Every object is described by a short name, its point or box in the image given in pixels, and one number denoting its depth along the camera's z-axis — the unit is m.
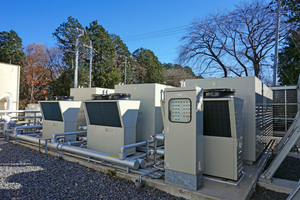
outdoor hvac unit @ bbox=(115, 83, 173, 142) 6.37
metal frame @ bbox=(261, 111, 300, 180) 3.81
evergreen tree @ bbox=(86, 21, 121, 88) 26.44
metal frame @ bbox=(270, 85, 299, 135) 9.28
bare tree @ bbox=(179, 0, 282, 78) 12.94
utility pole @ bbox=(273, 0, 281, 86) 11.24
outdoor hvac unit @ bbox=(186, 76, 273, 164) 4.99
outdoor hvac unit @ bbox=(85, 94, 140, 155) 5.23
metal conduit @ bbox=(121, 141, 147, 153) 4.47
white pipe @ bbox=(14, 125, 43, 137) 7.83
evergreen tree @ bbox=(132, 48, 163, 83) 39.97
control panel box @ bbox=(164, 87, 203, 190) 3.46
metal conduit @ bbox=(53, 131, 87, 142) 6.28
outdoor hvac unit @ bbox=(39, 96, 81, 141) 7.08
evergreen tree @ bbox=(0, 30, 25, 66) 27.19
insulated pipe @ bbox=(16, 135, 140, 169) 4.32
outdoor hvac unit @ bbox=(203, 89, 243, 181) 3.77
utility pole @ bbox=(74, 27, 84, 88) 15.42
